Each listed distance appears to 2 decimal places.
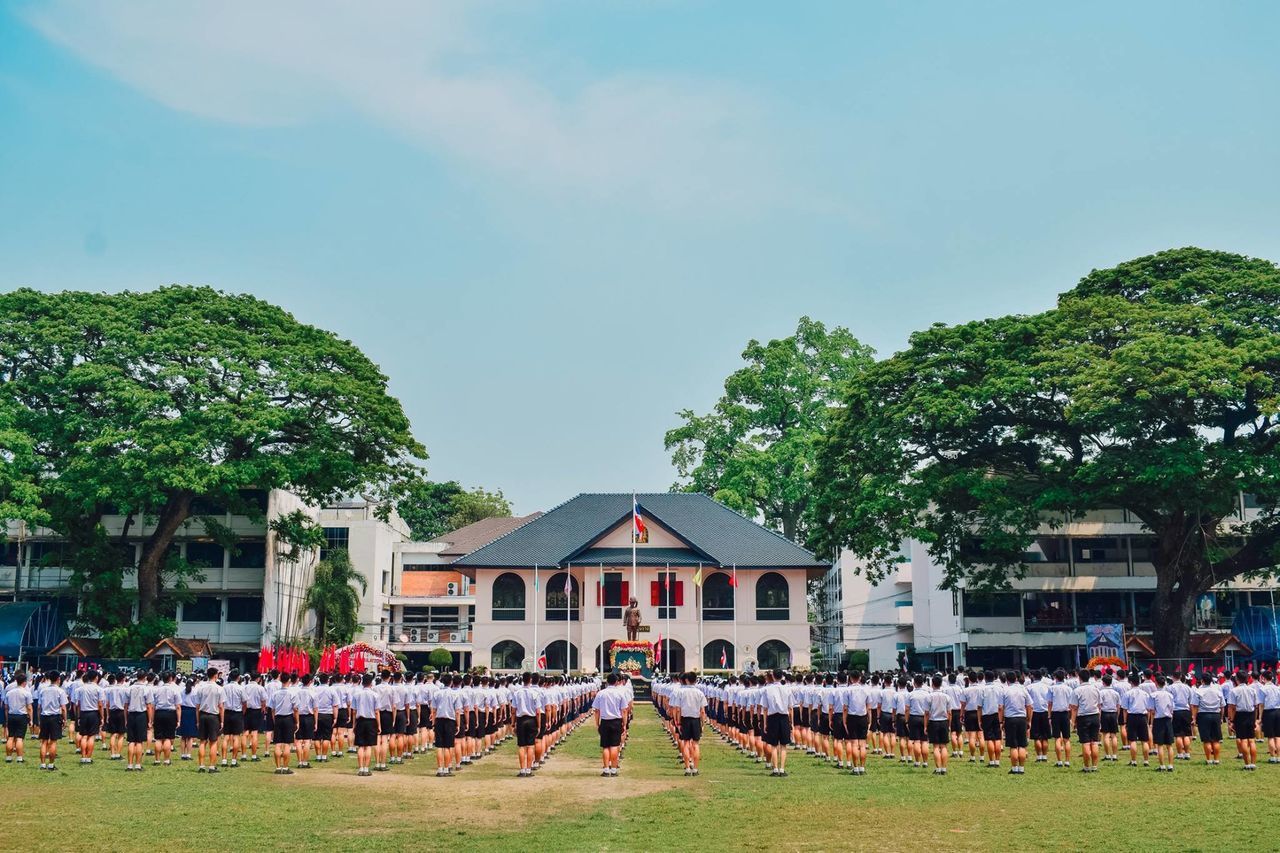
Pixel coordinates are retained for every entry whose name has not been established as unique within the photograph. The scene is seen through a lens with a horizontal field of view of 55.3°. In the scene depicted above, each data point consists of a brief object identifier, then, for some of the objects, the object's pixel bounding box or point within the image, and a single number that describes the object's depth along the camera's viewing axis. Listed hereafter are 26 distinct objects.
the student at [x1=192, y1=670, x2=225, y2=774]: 19.32
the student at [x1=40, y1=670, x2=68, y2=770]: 19.38
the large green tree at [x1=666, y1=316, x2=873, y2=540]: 59.25
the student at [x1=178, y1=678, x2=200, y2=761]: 20.31
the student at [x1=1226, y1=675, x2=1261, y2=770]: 18.92
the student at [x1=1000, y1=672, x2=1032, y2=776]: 18.73
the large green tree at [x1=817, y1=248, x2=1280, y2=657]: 34.97
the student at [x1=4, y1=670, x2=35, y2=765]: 20.67
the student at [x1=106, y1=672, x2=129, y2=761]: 20.17
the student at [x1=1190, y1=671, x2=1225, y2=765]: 19.44
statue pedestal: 46.34
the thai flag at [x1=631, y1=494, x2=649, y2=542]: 50.19
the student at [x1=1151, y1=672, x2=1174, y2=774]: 19.05
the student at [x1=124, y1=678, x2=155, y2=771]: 19.11
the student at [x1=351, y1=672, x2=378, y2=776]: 18.67
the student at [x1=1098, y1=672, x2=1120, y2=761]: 20.44
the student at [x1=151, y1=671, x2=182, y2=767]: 19.45
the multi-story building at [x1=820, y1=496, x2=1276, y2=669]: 48.53
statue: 48.75
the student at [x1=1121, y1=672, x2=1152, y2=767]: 19.59
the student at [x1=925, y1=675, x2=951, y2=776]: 18.83
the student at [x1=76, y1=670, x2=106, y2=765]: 20.22
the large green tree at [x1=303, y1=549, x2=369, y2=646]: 49.66
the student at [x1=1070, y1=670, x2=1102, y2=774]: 19.05
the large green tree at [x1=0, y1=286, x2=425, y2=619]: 40.44
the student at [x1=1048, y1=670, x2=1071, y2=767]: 19.52
